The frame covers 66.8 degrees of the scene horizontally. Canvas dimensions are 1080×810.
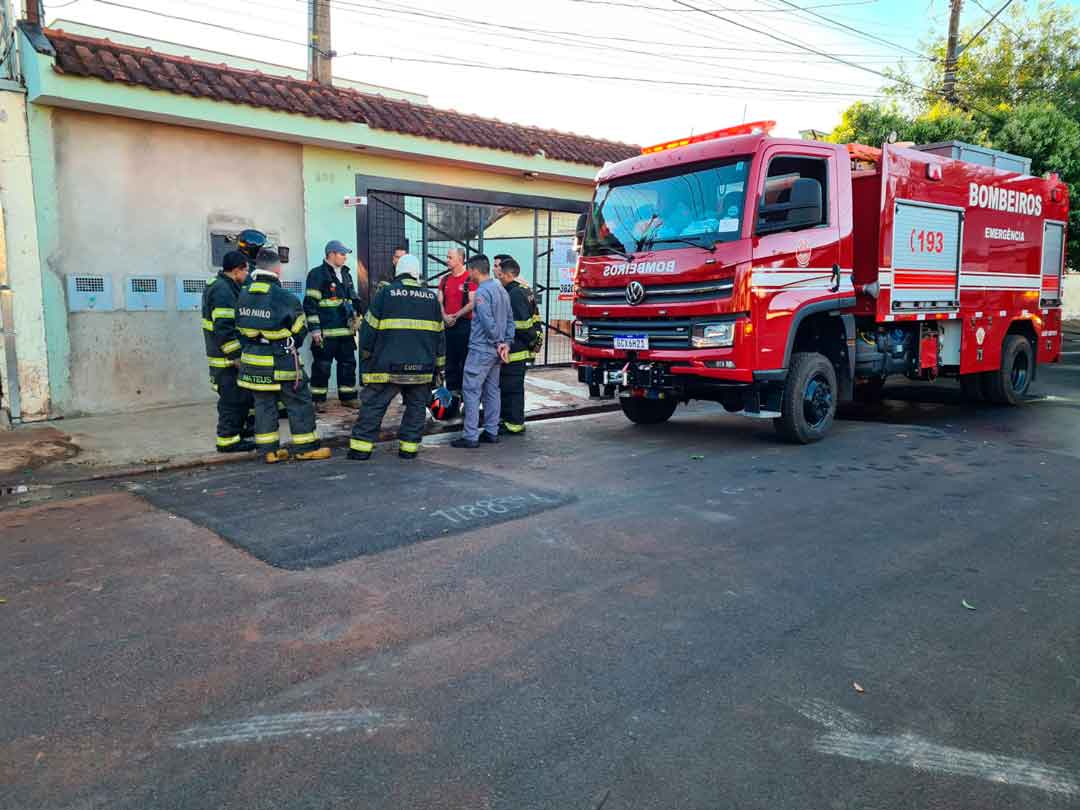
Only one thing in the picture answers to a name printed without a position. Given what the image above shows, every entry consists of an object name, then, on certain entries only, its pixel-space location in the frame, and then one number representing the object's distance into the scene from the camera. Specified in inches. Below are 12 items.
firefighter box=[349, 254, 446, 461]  278.8
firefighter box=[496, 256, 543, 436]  323.3
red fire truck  281.3
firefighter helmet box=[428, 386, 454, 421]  347.7
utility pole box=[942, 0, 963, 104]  768.3
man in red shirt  346.6
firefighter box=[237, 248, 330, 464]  269.0
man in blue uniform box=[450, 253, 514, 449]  309.9
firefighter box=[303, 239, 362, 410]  360.2
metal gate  521.0
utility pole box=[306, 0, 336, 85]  497.0
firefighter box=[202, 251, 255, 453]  280.8
